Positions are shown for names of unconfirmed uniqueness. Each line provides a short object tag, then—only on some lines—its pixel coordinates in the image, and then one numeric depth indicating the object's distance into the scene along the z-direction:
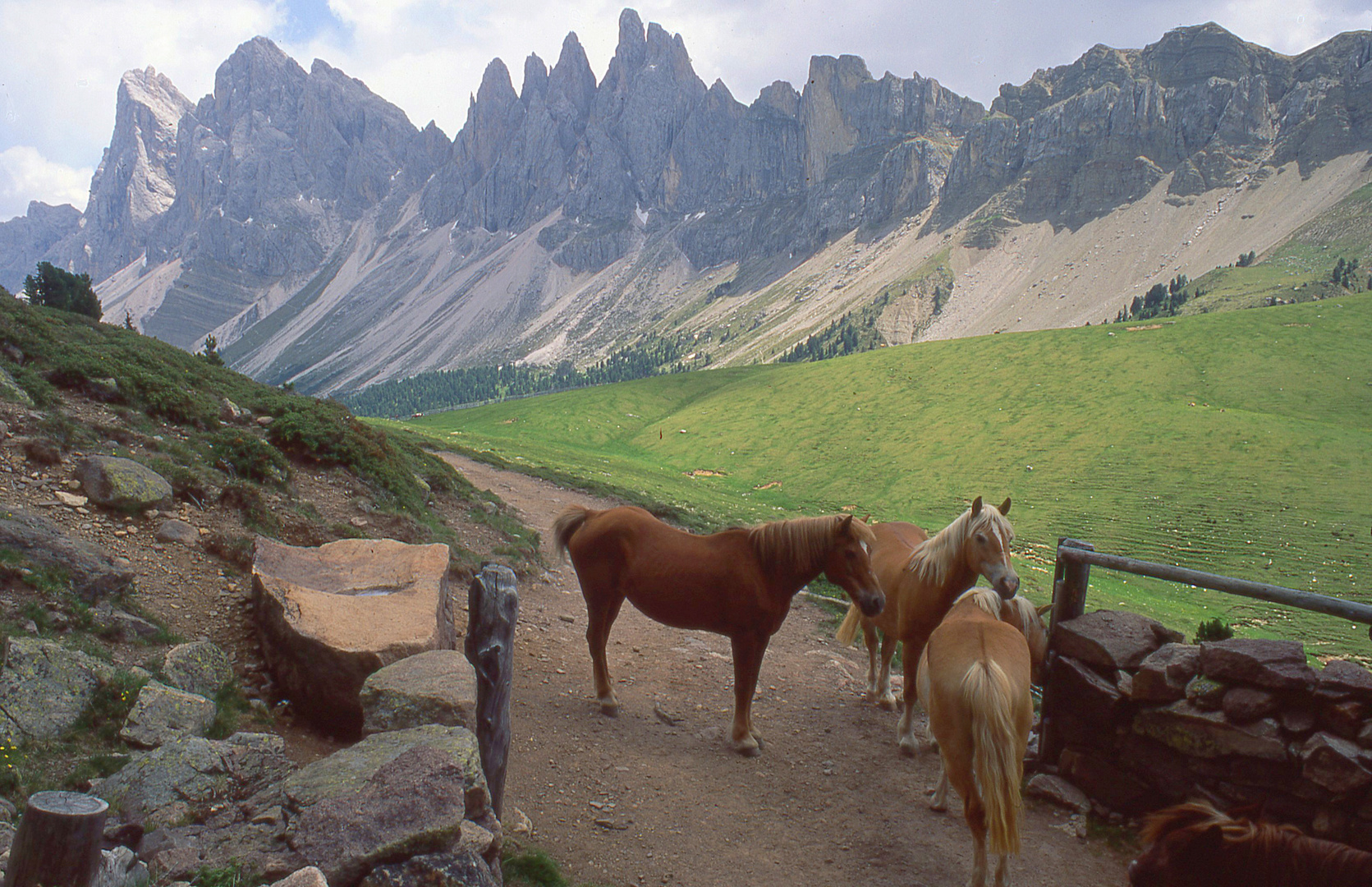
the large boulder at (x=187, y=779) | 5.34
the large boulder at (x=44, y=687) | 6.12
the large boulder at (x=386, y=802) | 4.68
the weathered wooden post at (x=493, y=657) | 7.05
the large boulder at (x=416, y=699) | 6.38
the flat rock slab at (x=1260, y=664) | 6.79
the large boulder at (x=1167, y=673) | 7.61
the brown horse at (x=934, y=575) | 8.75
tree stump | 3.94
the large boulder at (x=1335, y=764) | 6.22
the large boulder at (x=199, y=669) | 7.60
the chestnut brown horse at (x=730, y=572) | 9.01
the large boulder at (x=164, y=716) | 6.52
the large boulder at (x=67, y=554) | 8.17
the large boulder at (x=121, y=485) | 10.34
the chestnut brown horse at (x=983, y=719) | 6.54
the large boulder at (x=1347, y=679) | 6.45
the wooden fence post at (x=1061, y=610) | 8.98
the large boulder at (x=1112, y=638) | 8.28
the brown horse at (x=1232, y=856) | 3.82
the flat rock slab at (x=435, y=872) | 4.60
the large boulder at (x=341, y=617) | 7.82
